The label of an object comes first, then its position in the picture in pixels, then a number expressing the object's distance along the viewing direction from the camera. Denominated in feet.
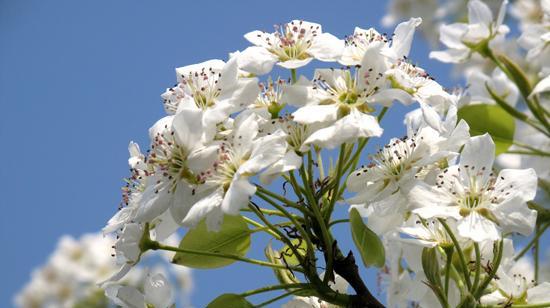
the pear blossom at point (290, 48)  1.75
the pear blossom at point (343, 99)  1.69
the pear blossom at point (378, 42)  1.76
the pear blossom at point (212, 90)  1.71
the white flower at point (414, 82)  1.75
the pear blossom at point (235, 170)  1.67
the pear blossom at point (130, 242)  1.76
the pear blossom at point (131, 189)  1.78
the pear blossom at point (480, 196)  1.71
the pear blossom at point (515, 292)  1.82
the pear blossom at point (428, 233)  1.77
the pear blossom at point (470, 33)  2.01
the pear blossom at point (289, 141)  1.69
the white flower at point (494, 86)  2.16
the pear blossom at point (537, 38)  1.99
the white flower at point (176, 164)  1.69
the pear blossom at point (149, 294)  1.81
